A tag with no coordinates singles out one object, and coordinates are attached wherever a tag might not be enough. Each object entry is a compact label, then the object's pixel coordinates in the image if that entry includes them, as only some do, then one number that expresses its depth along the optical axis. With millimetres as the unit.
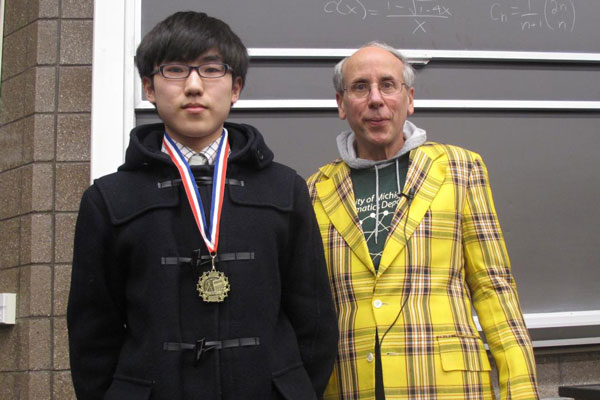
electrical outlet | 3613
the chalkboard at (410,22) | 3941
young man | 1976
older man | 2342
